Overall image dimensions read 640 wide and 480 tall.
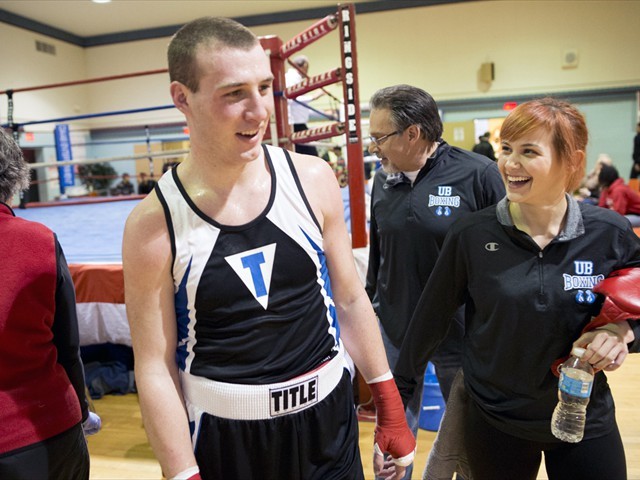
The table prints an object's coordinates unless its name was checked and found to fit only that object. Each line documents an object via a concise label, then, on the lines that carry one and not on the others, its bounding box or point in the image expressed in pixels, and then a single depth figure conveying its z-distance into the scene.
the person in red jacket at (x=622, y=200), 5.84
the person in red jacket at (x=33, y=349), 1.17
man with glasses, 1.81
